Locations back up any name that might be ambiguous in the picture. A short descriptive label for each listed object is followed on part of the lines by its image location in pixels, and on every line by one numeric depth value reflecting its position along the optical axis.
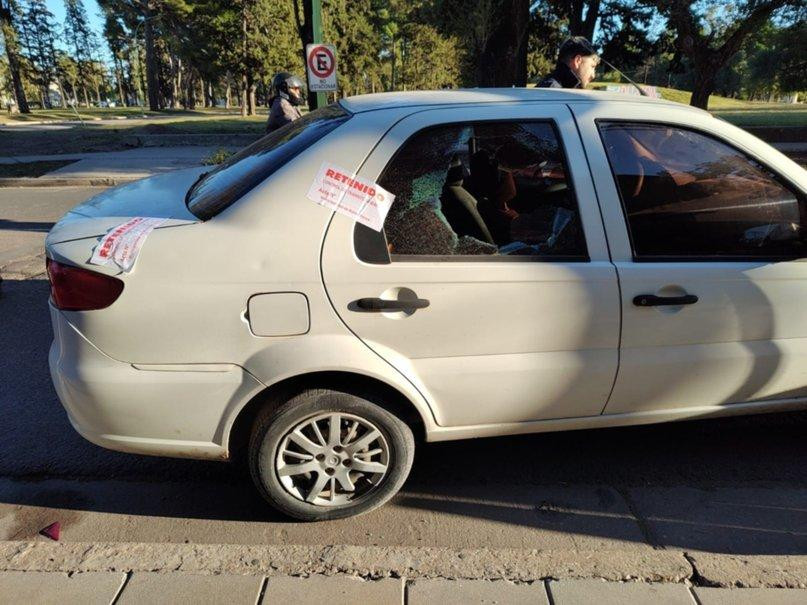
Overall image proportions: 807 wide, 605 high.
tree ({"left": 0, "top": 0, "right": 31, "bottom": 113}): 41.34
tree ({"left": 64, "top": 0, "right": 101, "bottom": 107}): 79.81
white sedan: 2.23
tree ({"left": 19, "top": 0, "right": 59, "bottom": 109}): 66.19
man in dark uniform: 4.39
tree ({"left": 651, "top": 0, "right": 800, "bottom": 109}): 17.17
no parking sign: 8.13
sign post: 8.16
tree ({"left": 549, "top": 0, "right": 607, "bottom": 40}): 23.97
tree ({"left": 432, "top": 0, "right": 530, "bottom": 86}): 13.92
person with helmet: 6.34
